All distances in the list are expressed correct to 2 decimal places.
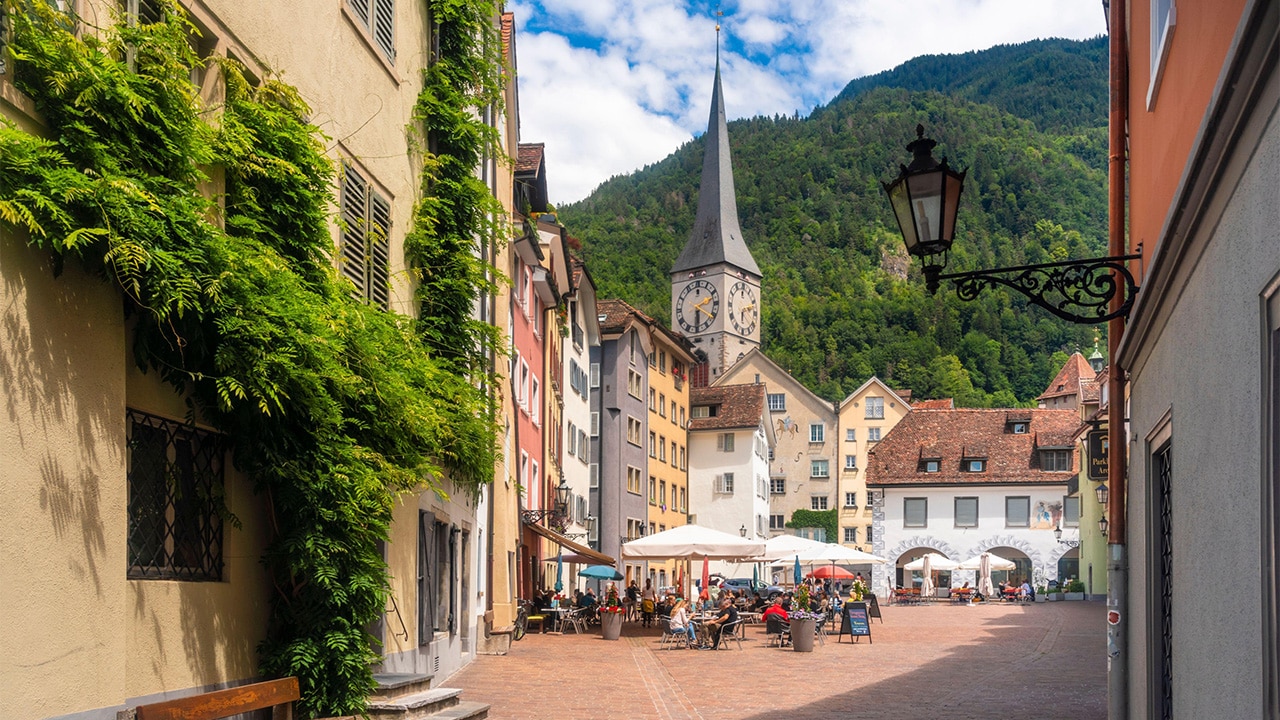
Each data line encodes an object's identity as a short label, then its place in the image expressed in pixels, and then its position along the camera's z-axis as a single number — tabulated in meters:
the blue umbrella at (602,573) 36.78
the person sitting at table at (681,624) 26.70
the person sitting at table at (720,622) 26.33
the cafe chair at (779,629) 27.41
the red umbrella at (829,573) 47.08
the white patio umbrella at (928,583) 59.59
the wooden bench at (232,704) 7.50
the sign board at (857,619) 28.12
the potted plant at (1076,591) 58.88
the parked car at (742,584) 61.26
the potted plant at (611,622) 29.08
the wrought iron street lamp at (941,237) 7.75
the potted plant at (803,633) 25.69
